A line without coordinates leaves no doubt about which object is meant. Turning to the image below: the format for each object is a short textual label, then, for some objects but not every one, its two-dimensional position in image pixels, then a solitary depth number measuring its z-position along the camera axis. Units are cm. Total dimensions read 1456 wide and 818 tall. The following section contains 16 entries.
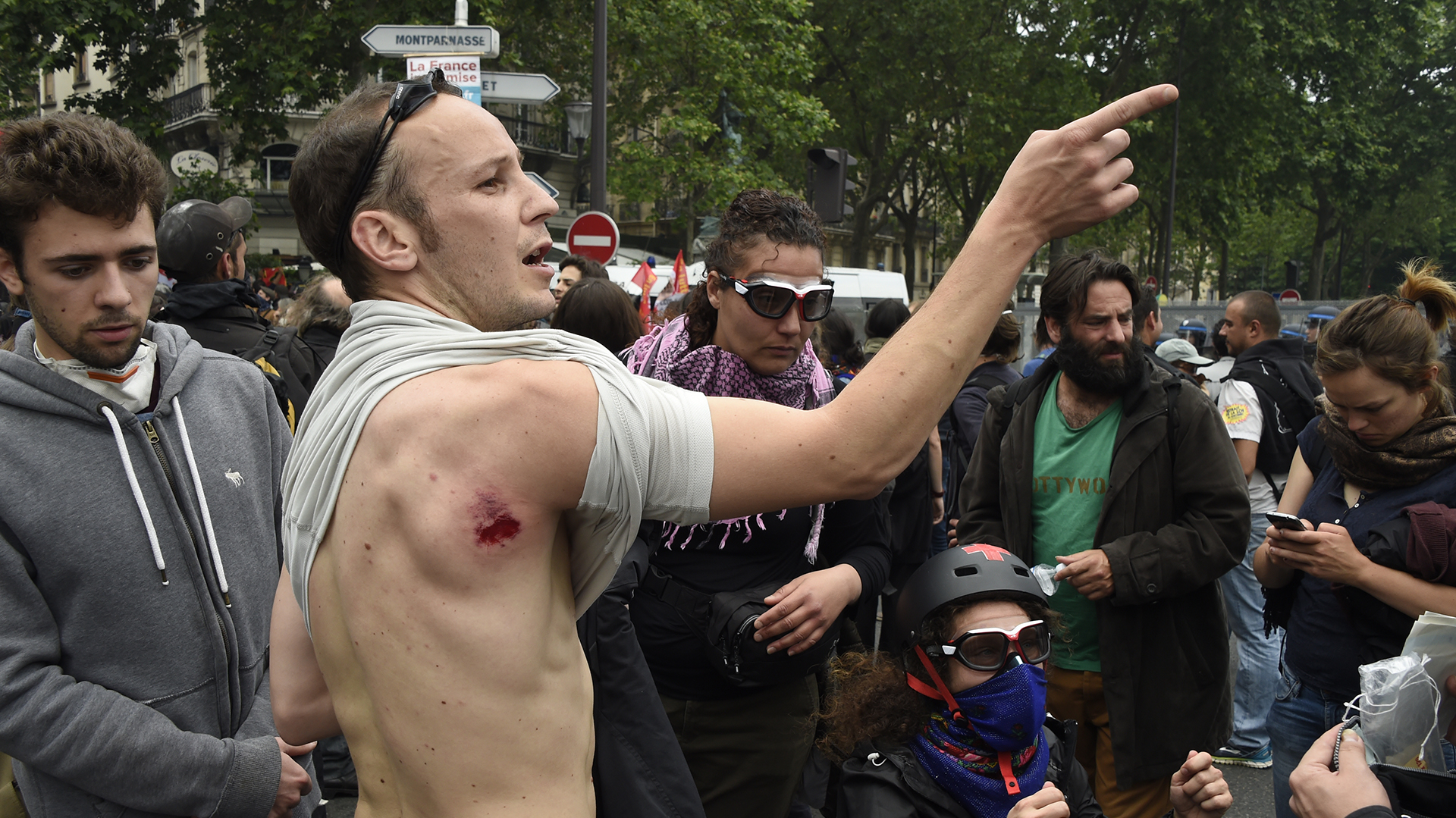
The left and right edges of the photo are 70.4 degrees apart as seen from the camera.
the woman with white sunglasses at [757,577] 269
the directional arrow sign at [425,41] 773
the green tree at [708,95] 2161
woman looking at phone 303
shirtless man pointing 124
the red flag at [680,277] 1208
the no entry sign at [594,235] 1195
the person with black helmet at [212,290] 388
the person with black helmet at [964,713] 248
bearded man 329
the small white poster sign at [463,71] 734
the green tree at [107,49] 1424
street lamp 1470
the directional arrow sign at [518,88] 839
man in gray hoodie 196
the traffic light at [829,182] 960
